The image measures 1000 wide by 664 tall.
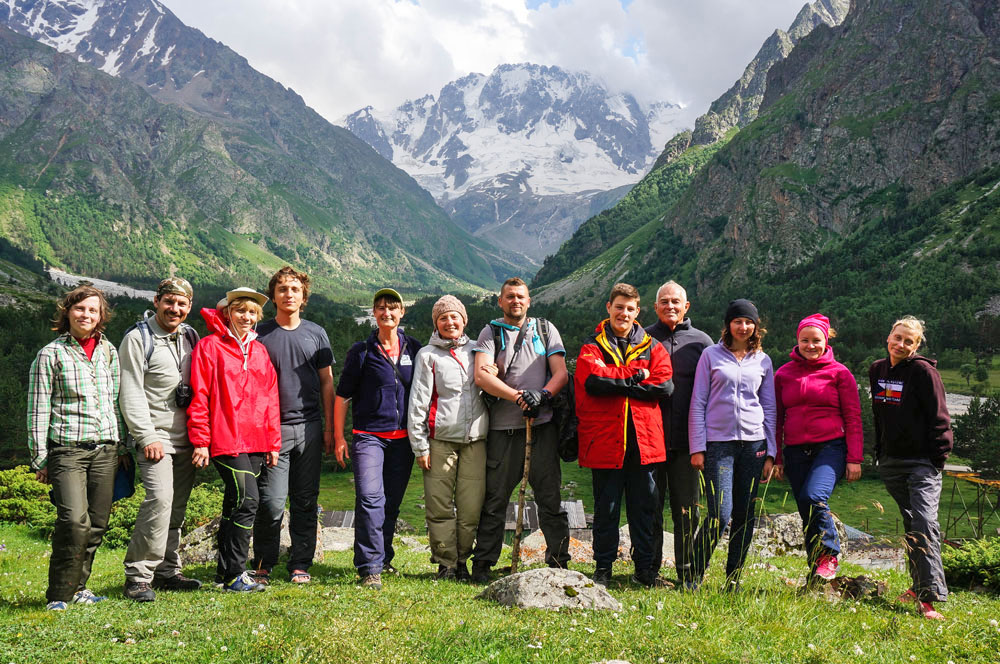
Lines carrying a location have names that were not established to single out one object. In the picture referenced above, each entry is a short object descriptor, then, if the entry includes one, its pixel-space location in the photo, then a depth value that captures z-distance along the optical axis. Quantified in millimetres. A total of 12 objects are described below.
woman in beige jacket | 7777
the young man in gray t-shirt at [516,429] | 7816
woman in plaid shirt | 6438
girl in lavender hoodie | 7195
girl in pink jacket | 7078
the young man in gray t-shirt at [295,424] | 7582
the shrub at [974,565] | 8484
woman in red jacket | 6992
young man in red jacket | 7352
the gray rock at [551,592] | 6094
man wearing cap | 6848
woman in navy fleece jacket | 7734
